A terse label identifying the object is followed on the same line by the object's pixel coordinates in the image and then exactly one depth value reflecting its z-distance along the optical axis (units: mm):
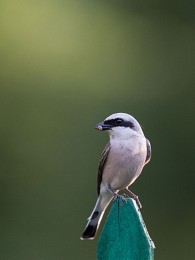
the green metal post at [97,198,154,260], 5242
